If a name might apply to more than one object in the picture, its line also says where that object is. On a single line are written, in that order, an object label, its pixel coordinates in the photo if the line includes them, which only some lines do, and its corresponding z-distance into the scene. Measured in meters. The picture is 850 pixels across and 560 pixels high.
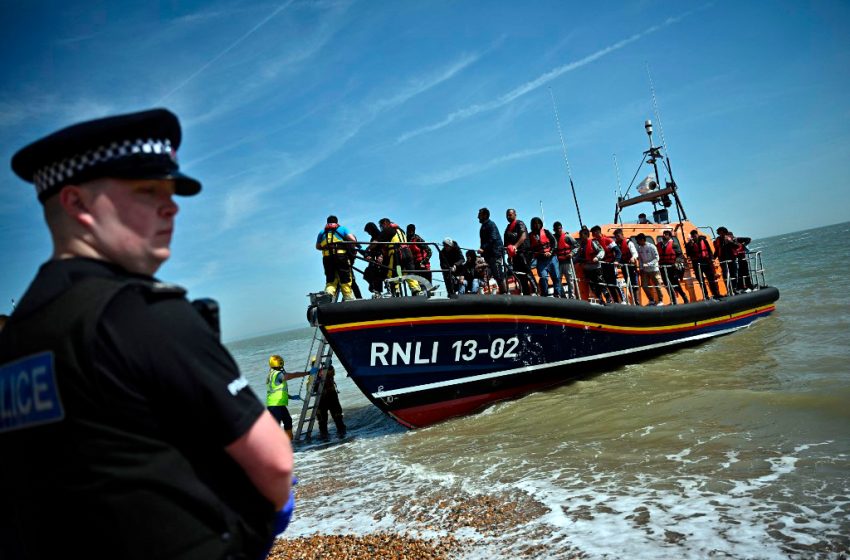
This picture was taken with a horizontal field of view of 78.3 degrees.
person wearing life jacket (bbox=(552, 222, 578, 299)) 9.60
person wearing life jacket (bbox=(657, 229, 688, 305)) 11.48
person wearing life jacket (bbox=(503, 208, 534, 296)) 9.15
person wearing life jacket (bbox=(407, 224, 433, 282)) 9.37
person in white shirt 10.97
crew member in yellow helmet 8.37
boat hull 6.84
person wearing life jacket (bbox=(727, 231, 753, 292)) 13.20
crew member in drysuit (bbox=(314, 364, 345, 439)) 8.99
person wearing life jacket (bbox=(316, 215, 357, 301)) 7.63
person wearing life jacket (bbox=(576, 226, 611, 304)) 10.09
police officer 0.97
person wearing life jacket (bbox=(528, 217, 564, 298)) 9.17
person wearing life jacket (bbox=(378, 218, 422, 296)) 7.85
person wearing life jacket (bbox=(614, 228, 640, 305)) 10.66
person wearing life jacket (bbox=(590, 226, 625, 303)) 10.27
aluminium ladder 8.23
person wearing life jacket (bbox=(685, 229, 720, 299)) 12.26
